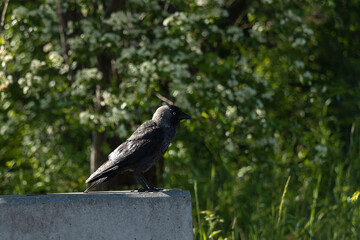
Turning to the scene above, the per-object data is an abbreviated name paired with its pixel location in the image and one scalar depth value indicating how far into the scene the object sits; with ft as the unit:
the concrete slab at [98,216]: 19.90
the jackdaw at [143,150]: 22.54
